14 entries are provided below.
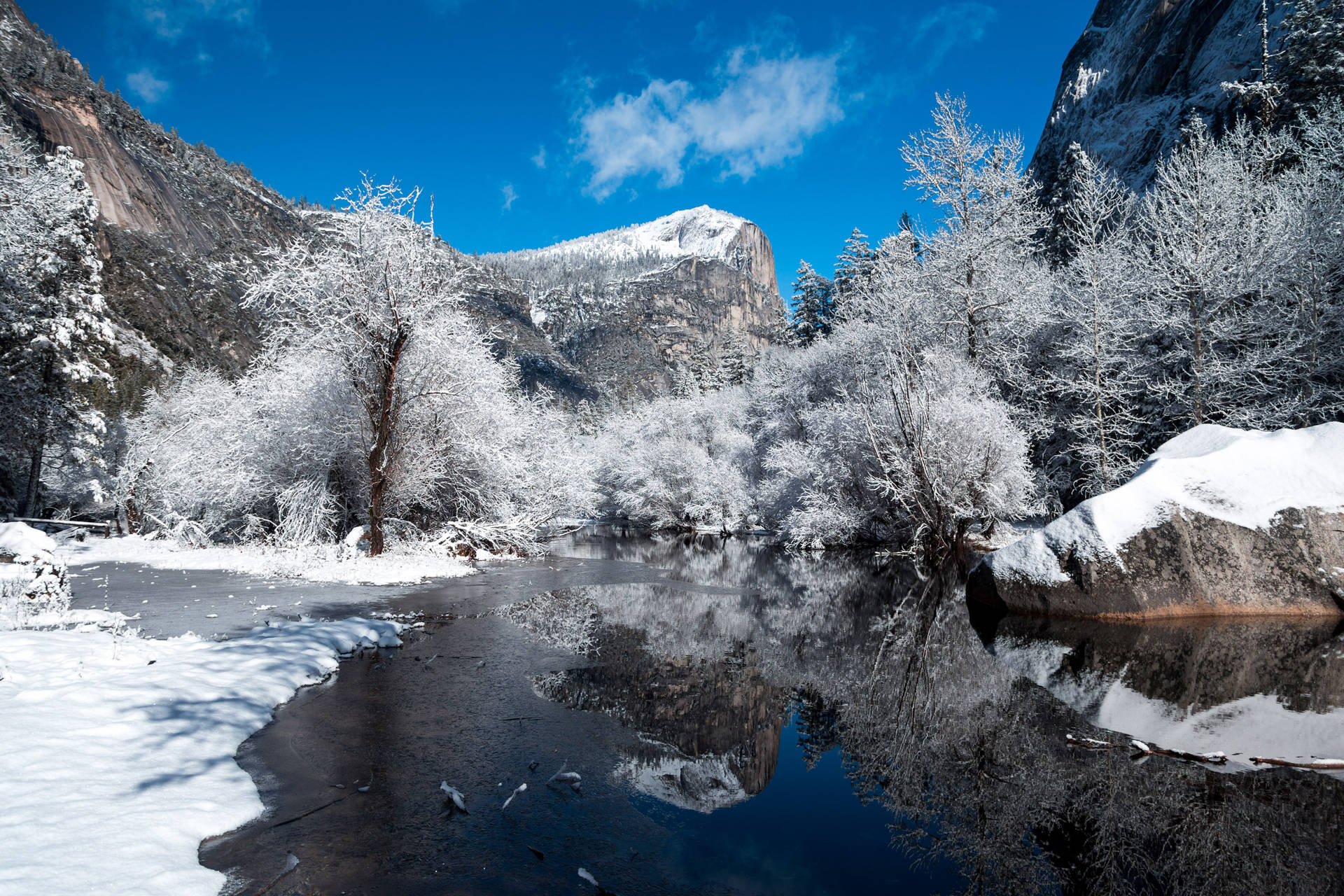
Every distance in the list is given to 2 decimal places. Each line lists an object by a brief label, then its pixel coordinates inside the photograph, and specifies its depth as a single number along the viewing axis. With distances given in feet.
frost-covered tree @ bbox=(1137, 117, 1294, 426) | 60.49
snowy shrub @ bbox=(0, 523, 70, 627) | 26.13
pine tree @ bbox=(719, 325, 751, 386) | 180.55
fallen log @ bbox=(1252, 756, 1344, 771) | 16.35
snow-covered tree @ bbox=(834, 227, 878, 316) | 102.16
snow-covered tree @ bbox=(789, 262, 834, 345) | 150.61
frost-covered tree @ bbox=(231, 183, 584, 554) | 51.06
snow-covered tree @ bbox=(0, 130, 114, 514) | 60.70
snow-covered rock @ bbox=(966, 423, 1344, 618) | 35.50
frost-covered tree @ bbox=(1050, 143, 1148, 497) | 66.64
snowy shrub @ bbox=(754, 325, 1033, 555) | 66.69
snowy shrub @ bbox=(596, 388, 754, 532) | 122.62
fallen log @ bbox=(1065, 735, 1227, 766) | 17.11
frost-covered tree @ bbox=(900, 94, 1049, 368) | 76.23
